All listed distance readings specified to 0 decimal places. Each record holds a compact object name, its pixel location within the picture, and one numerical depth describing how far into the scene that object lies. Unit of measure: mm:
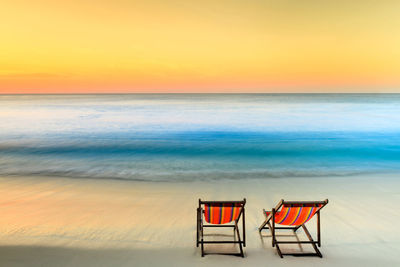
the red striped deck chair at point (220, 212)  3254
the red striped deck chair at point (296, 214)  3162
